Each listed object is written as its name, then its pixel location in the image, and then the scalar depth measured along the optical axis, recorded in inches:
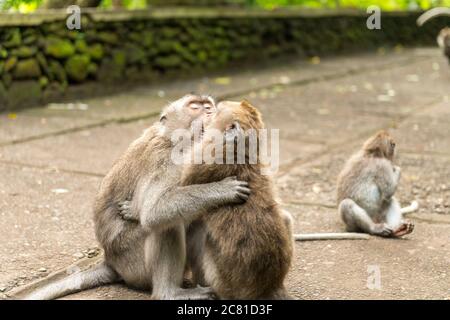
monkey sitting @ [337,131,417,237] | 182.9
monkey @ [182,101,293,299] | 125.6
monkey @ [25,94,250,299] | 129.0
